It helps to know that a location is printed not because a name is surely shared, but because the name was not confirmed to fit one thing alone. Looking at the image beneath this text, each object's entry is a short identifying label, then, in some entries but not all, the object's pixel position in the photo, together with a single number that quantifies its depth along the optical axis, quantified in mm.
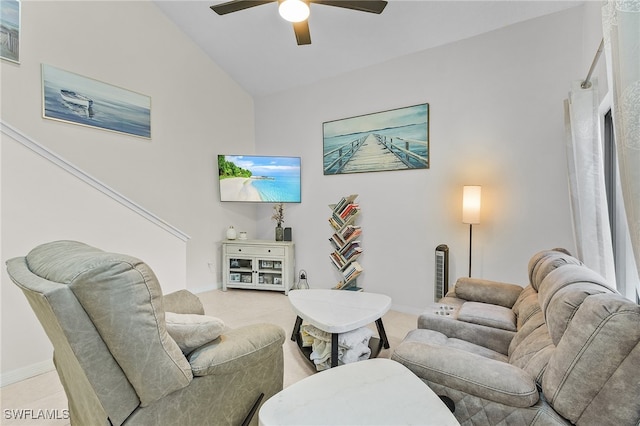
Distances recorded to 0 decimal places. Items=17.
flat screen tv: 4547
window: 1895
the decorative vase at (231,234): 4707
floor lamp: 3018
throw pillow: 1303
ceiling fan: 2229
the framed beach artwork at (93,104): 3152
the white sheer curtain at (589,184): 1869
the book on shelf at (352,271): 3920
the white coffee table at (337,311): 2094
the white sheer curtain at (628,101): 867
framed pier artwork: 3559
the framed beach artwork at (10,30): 2861
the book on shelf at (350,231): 3955
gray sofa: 991
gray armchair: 1044
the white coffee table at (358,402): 987
